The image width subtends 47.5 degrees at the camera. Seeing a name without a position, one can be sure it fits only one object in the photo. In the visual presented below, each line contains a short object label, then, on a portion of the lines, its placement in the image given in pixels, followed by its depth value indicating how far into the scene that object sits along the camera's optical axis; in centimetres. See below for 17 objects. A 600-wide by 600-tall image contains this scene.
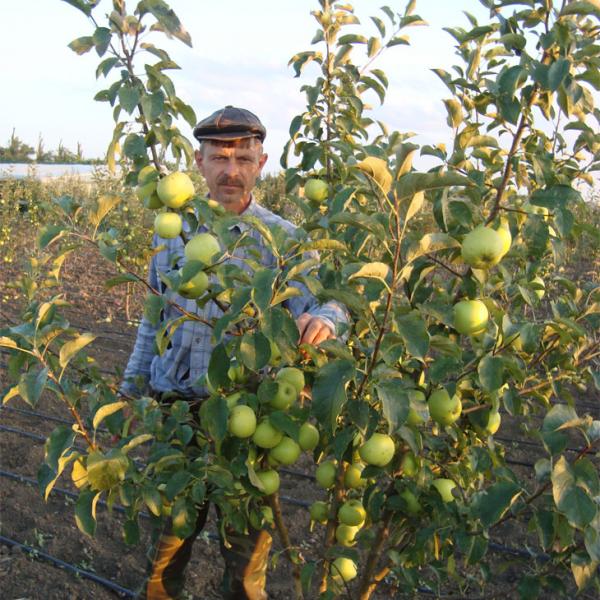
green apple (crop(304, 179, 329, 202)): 161
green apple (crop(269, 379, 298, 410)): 122
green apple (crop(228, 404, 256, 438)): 120
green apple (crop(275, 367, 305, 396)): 124
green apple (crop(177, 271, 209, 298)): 113
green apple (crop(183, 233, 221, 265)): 112
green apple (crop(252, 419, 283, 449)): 124
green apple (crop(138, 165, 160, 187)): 121
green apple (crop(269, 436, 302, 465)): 128
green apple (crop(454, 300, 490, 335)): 112
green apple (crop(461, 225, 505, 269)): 103
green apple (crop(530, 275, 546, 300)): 146
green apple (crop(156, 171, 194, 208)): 116
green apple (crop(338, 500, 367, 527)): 147
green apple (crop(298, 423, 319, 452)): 128
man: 196
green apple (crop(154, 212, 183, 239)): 116
